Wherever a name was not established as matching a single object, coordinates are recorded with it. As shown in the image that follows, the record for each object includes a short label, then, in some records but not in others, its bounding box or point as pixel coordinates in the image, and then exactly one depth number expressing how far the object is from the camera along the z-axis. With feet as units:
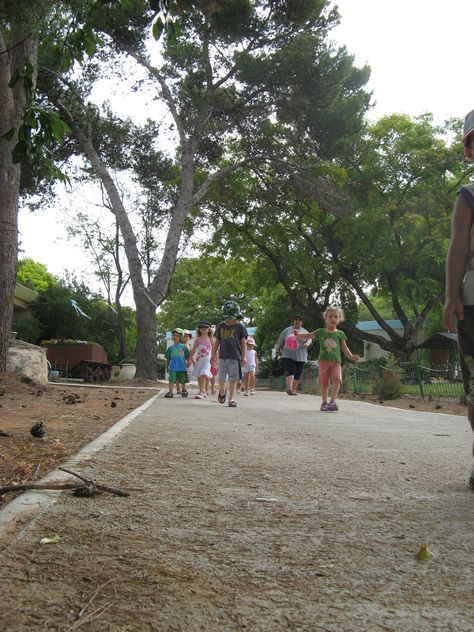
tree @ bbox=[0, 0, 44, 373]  37.78
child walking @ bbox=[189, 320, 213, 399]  49.67
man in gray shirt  53.52
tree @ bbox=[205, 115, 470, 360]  97.96
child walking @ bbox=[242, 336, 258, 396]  60.54
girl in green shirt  36.47
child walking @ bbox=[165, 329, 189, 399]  50.29
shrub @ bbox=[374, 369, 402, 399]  60.70
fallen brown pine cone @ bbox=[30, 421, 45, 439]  17.70
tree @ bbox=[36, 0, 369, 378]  73.67
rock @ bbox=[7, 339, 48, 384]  44.28
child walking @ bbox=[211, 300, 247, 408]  39.75
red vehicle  108.88
